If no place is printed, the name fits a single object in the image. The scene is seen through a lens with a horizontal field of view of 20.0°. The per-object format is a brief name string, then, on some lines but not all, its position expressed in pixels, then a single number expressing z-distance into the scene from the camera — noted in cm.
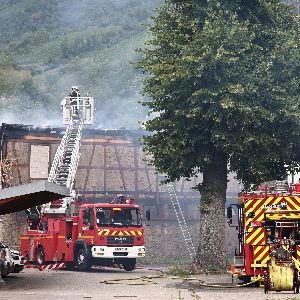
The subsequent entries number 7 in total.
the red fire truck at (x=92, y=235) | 3161
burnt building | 4350
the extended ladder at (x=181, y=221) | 4512
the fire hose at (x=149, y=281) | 2320
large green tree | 2934
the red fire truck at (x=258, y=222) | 2261
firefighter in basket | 4231
